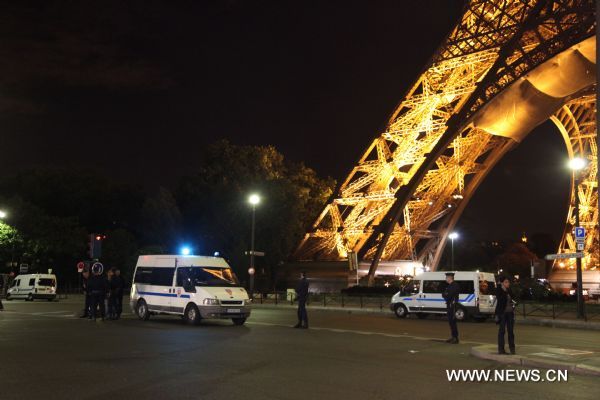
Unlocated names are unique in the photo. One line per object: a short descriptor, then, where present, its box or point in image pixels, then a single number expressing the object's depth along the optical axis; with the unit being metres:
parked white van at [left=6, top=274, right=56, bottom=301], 42.38
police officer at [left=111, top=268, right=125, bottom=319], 22.12
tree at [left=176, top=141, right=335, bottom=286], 49.12
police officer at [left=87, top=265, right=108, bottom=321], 21.25
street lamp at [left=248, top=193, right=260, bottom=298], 36.72
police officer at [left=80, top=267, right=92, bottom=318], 22.17
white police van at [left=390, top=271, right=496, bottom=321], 25.00
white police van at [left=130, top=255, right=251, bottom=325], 19.84
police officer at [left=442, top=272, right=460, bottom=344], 15.72
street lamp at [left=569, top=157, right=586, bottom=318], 25.33
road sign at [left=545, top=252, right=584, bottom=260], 24.49
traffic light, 26.44
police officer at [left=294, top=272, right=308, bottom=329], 19.33
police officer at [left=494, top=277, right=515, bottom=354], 12.83
